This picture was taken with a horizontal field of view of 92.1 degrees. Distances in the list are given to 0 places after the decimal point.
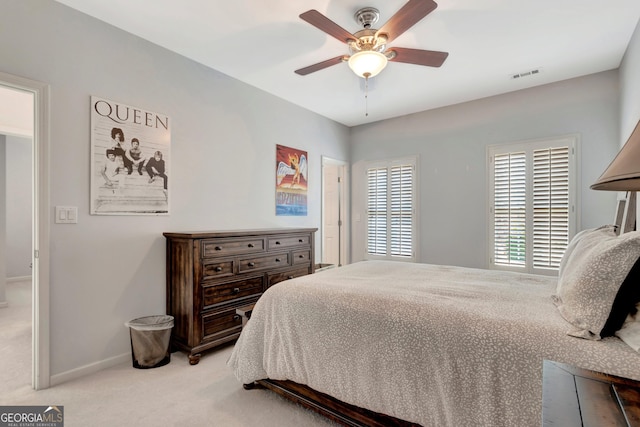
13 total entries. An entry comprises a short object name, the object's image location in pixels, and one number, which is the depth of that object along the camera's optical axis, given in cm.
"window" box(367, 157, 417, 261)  468
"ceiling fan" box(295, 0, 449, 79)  188
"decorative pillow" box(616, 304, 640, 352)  109
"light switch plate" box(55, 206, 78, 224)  225
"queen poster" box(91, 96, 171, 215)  245
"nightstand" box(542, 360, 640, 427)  66
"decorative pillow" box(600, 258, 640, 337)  114
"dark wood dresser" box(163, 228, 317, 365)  259
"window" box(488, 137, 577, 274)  352
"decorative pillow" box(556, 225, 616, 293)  183
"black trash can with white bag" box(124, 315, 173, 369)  248
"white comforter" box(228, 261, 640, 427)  120
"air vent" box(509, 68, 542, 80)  327
